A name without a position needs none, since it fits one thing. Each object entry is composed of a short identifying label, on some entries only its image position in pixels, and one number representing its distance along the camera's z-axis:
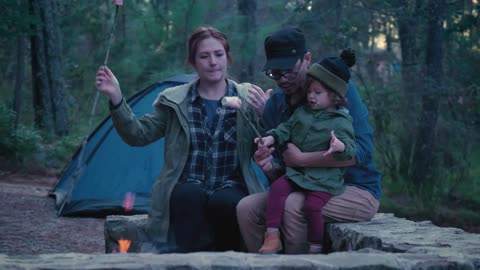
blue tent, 7.89
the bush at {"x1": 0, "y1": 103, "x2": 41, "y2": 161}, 10.77
